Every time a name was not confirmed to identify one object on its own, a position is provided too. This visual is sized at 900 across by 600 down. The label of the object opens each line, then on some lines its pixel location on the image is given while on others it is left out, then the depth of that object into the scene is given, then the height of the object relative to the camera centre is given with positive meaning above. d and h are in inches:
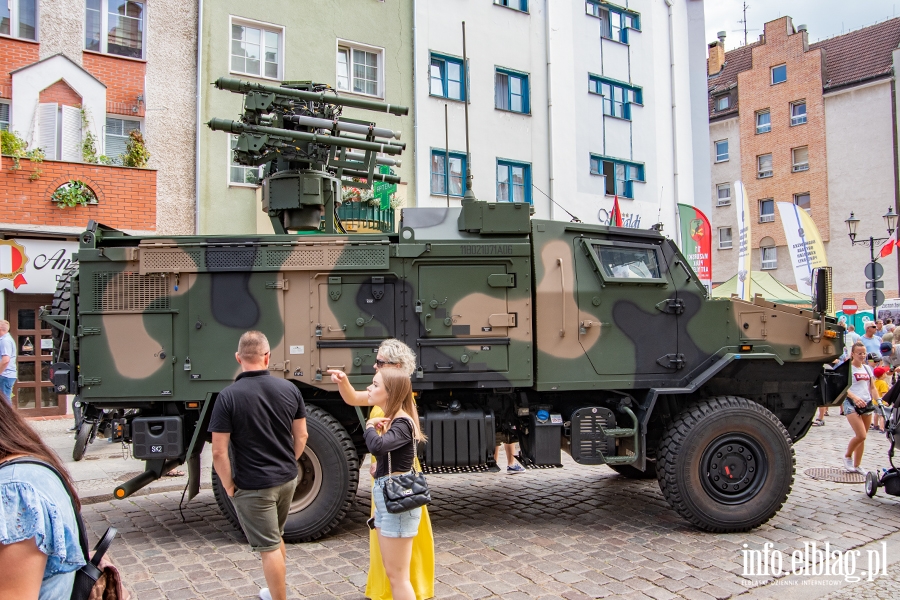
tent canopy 745.6 +35.7
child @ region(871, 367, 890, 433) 496.5 -47.8
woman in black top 157.2 -28.2
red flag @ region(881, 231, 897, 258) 840.8 +86.9
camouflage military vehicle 239.8 -5.7
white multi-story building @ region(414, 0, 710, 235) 710.5 +243.3
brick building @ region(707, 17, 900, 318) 1221.1 +330.2
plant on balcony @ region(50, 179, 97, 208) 492.7 +92.0
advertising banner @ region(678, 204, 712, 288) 666.8 +81.9
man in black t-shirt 166.4 -27.9
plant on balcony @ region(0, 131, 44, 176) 478.0 +119.5
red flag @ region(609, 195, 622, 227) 494.2 +78.0
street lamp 691.4 +39.1
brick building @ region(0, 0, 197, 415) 494.6 +148.9
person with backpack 73.6 -20.1
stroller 274.2 -57.6
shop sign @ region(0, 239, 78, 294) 492.7 +45.2
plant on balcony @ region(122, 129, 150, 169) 530.6 +127.6
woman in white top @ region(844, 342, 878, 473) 321.1 -36.1
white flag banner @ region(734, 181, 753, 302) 610.2 +63.7
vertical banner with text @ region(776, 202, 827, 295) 613.6 +70.2
